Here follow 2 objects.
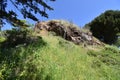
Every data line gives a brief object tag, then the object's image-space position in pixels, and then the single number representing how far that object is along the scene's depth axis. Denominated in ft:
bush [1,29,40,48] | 16.12
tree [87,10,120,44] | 27.10
